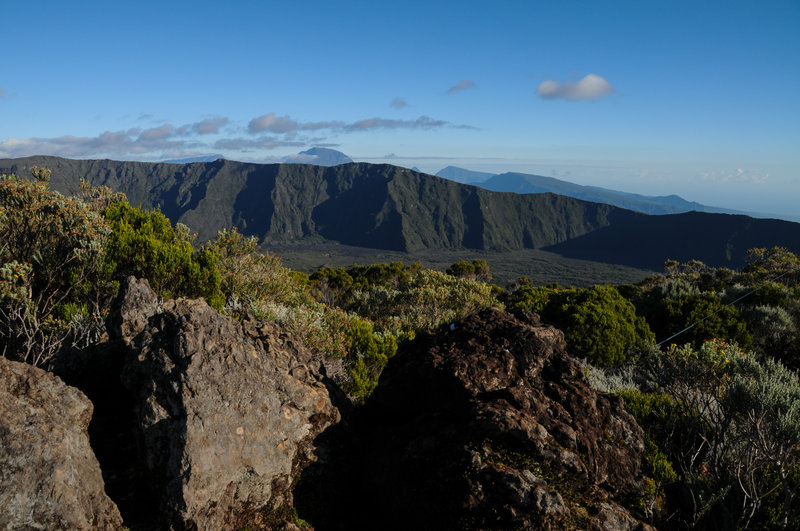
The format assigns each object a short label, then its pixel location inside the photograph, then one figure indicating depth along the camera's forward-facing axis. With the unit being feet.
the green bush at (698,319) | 41.14
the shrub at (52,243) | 27.45
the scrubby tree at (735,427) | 14.42
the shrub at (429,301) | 48.36
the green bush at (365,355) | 23.82
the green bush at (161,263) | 30.19
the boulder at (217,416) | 12.37
